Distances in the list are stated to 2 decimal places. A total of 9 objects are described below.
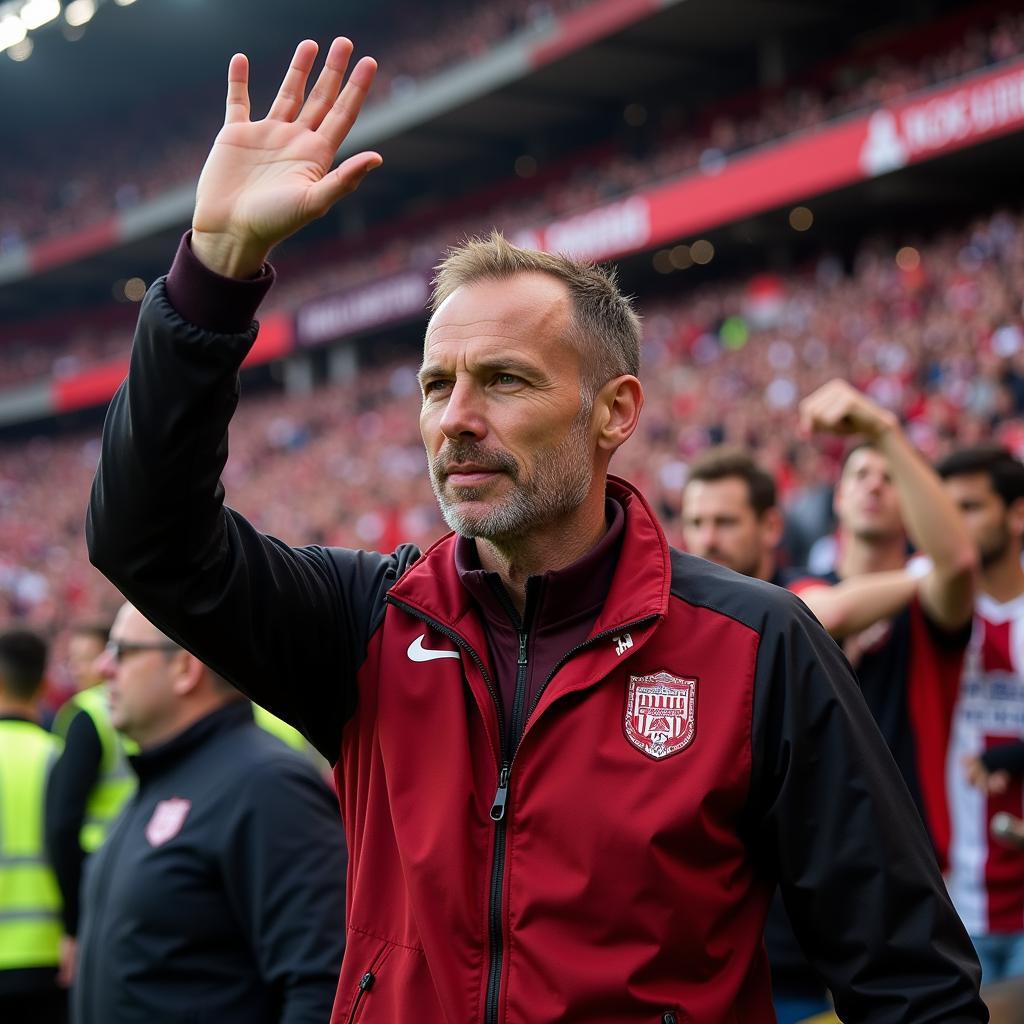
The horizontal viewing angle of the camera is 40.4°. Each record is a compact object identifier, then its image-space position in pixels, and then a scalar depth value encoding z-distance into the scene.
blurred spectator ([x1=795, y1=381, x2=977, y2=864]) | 3.20
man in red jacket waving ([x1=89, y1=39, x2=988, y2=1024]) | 1.67
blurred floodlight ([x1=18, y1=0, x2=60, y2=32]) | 30.36
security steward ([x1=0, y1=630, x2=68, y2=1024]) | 4.21
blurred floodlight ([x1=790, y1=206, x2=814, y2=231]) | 20.50
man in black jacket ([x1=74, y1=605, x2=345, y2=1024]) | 2.59
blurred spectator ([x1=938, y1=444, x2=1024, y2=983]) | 3.62
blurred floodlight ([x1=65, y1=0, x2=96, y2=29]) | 30.59
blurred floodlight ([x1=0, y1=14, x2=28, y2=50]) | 30.77
